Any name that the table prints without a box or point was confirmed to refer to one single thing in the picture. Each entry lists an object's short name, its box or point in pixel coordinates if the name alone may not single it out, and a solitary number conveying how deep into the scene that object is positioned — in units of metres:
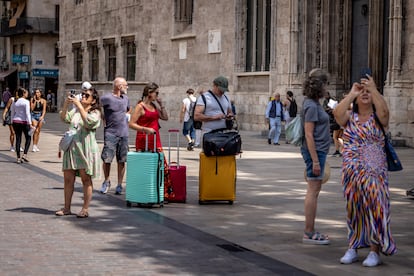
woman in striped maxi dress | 7.86
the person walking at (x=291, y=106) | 27.81
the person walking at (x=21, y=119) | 19.16
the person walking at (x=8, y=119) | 21.64
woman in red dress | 12.28
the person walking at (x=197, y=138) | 24.16
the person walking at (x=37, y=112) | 21.76
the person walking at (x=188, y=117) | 23.79
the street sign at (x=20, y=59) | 63.03
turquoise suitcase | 11.51
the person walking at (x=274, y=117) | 25.97
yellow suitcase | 11.91
